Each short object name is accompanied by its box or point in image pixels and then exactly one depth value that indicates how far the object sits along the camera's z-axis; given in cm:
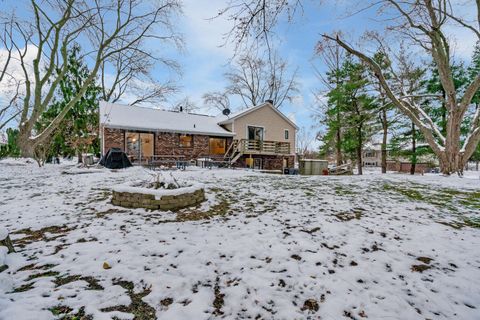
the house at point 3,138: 2322
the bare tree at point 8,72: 1290
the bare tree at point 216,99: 2916
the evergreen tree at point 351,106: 1728
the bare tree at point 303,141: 4139
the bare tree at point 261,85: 2641
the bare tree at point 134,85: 1597
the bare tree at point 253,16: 346
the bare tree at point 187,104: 3272
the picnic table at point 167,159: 1258
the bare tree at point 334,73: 1896
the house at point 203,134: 1400
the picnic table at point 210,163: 1395
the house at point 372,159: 4459
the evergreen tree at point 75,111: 1661
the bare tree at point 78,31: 1206
